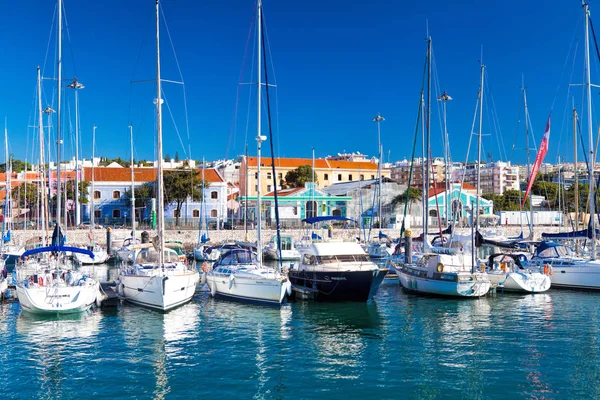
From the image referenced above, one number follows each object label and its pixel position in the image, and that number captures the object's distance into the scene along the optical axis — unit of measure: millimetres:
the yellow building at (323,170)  107812
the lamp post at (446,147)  55031
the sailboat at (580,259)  34531
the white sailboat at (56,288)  26203
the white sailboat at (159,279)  27406
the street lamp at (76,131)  56238
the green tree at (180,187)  74438
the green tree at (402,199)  85669
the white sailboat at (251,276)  28875
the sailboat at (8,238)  49094
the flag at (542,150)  42844
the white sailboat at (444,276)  31906
